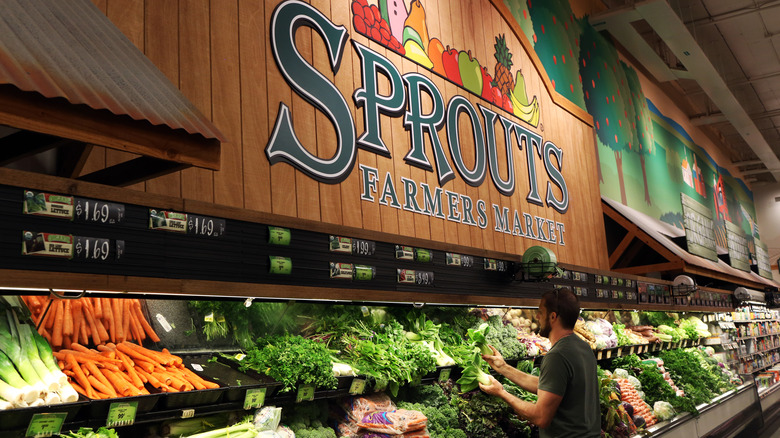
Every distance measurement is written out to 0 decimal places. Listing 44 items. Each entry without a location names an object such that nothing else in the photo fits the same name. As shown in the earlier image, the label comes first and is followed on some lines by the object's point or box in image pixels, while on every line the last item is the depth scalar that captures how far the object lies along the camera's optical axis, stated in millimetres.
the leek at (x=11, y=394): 1991
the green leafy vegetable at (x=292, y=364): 2973
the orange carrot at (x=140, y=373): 2520
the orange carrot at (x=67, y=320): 2664
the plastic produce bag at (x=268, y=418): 2881
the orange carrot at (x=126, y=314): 2883
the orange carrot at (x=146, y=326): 2990
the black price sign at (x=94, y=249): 2289
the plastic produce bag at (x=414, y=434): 3371
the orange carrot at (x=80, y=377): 2279
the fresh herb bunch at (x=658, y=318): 9781
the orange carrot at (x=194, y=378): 2670
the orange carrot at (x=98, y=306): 2834
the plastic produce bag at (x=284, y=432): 2916
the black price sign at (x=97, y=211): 2281
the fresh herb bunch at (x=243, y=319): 3299
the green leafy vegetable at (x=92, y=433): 2121
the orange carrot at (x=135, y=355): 2686
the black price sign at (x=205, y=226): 2707
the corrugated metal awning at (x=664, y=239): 8195
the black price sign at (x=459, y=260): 4484
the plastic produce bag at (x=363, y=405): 3514
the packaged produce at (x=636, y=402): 6223
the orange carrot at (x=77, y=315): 2713
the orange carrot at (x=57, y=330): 2625
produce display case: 2225
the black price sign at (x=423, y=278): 4117
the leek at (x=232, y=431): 2645
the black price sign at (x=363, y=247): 3667
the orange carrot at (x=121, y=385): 2361
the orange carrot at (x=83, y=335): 2723
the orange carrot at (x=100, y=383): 2316
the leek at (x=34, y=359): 2154
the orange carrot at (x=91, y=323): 2752
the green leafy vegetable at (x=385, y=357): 3584
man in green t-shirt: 3504
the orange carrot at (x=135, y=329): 2932
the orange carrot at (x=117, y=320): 2844
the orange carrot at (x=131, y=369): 2452
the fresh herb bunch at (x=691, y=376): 7531
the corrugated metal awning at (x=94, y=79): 1780
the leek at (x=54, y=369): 2150
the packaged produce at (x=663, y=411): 6582
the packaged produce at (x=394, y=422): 3383
